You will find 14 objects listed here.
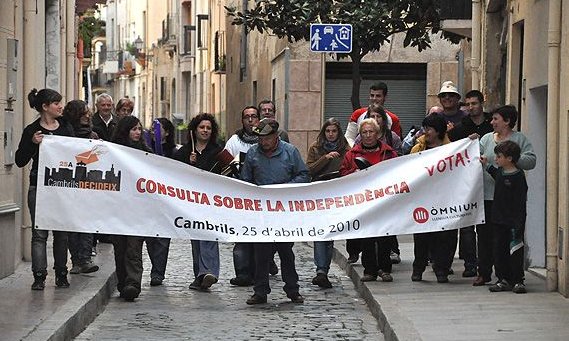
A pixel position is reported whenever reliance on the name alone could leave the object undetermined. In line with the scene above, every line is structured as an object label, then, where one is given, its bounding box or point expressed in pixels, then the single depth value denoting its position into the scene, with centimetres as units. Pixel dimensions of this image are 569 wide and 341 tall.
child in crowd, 1375
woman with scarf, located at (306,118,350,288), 1563
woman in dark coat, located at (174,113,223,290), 1517
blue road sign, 2141
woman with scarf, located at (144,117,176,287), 1556
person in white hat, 1605
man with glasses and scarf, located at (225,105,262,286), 1577
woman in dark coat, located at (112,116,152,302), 1420
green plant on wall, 4994
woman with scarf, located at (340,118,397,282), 1498
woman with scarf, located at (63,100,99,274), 1474
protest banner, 1412
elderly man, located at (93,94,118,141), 1736
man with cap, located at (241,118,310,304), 1411
